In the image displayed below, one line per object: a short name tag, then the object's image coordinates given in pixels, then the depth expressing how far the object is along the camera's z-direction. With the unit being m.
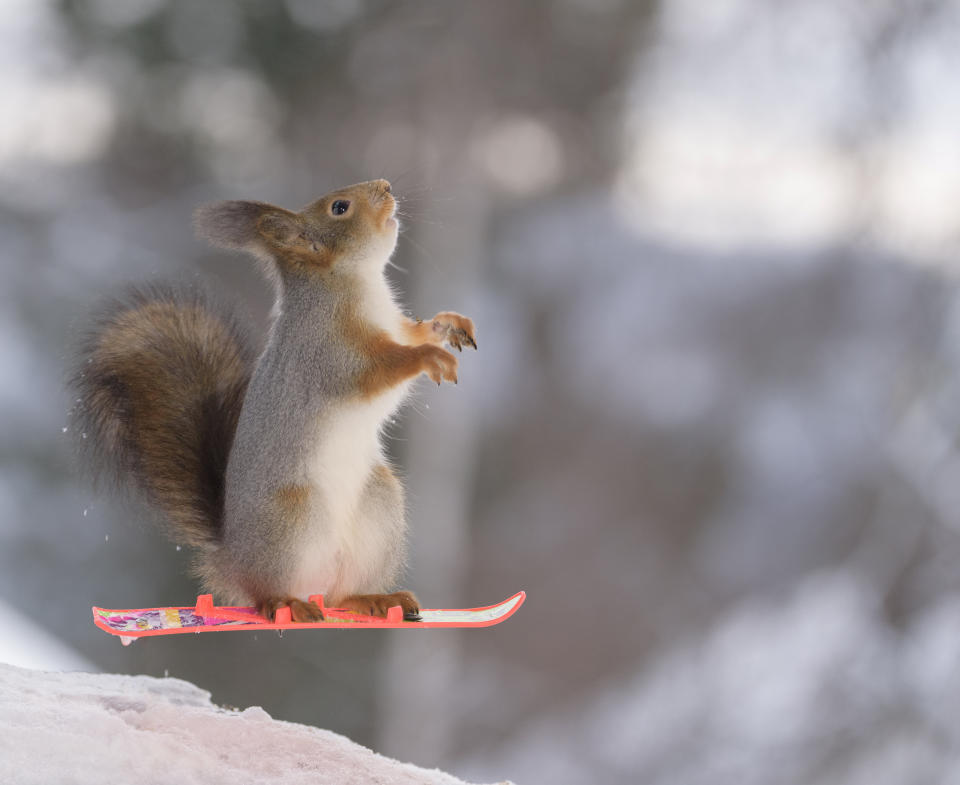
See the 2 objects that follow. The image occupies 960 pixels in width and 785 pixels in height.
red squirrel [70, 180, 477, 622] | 4.42
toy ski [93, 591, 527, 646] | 4.40
